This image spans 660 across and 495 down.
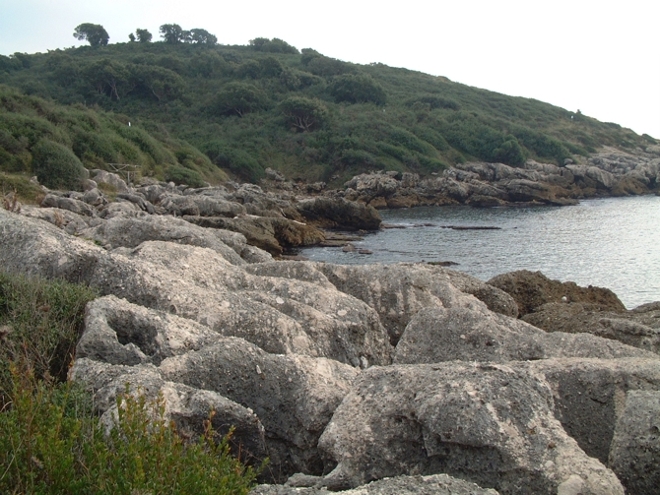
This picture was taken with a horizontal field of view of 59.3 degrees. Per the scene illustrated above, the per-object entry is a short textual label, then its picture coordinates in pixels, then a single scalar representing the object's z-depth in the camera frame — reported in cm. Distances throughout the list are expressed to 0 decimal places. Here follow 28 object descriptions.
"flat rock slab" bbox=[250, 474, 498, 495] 355
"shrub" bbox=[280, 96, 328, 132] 8019
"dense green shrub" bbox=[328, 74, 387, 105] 9262
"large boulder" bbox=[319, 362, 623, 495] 409
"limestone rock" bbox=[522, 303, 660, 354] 849
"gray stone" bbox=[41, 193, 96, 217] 2164
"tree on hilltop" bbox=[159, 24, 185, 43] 12656
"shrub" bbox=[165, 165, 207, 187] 4700
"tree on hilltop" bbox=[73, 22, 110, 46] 12506
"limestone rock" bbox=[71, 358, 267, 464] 443
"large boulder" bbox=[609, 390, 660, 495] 439
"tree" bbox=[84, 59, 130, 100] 8181
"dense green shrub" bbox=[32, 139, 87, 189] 3152
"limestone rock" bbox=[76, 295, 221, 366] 543
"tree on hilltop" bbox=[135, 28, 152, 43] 12862
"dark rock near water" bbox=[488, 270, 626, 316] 1297
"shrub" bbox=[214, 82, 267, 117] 8288
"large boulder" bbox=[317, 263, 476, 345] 916
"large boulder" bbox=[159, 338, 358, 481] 507
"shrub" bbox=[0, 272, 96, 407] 509
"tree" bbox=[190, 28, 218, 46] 13225
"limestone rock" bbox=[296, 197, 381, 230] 4094
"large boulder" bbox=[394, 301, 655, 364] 685
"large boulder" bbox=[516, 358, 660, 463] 514
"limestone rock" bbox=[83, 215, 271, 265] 1135
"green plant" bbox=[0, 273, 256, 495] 292
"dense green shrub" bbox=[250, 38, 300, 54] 13275
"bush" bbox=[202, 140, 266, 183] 6512
